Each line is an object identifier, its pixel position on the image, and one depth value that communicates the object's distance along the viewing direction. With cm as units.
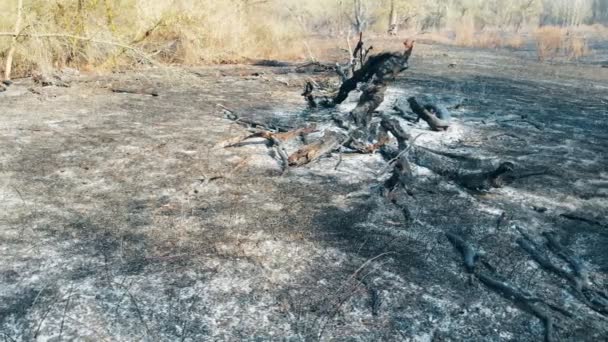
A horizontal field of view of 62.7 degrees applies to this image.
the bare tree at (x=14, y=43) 986
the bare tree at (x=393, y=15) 2783
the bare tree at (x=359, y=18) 949
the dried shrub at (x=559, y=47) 1809
